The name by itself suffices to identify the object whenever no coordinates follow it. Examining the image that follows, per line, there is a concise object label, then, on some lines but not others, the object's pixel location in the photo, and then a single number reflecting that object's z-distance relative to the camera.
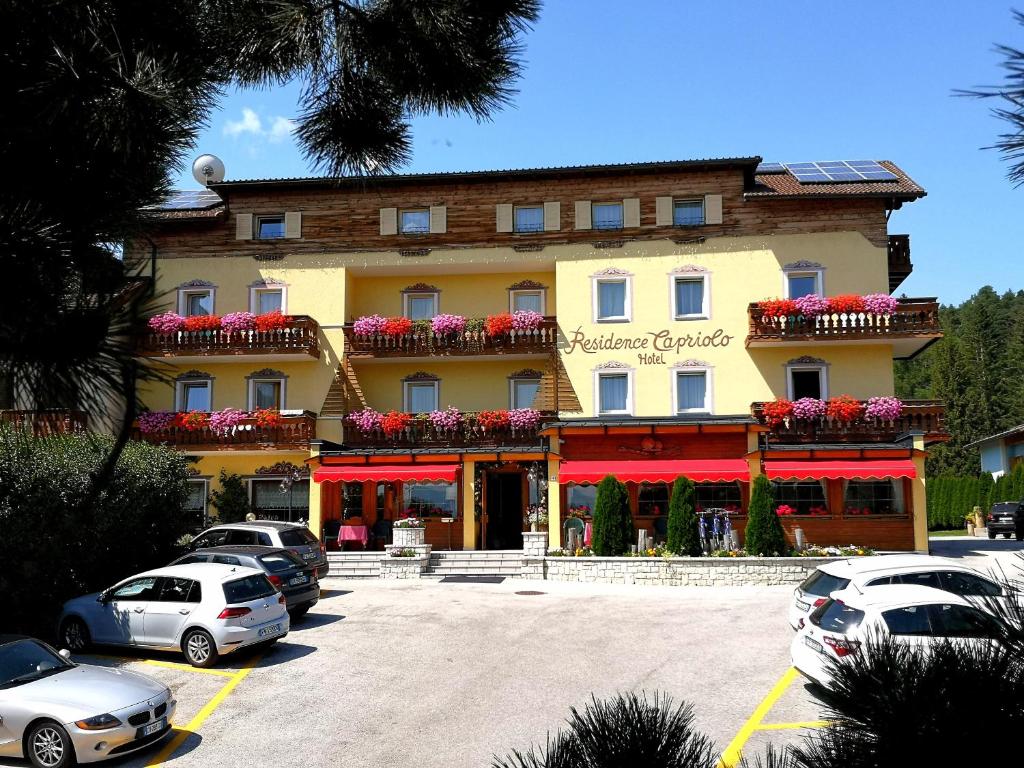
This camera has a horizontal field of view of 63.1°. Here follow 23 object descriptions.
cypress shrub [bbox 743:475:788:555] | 23.56
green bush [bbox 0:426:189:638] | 15.60
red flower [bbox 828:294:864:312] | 30.05
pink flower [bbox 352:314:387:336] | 32.56
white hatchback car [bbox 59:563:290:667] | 13.91
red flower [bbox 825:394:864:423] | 29.61
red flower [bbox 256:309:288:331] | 32.34
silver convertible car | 9.45
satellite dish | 35.12
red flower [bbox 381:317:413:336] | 32.50
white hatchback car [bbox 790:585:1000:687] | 10.31
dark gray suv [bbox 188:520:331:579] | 19.89
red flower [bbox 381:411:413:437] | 31.55
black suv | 37.78
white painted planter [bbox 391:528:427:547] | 27.41
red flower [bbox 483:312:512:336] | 32.19
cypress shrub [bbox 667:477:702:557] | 24.06
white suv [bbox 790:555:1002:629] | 12.98
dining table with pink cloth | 29.08
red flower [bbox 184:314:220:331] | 32.41
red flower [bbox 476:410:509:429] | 31.00
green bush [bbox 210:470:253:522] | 31.28
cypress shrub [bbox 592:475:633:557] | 24.69
